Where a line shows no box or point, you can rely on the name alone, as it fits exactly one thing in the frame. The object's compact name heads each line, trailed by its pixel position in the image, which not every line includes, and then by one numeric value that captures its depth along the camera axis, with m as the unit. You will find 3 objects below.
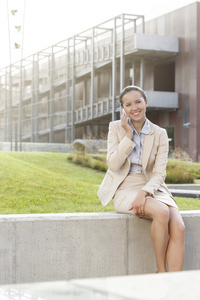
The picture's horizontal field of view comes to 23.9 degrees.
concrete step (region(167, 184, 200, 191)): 10.56
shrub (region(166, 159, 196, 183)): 13.48
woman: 3.83
